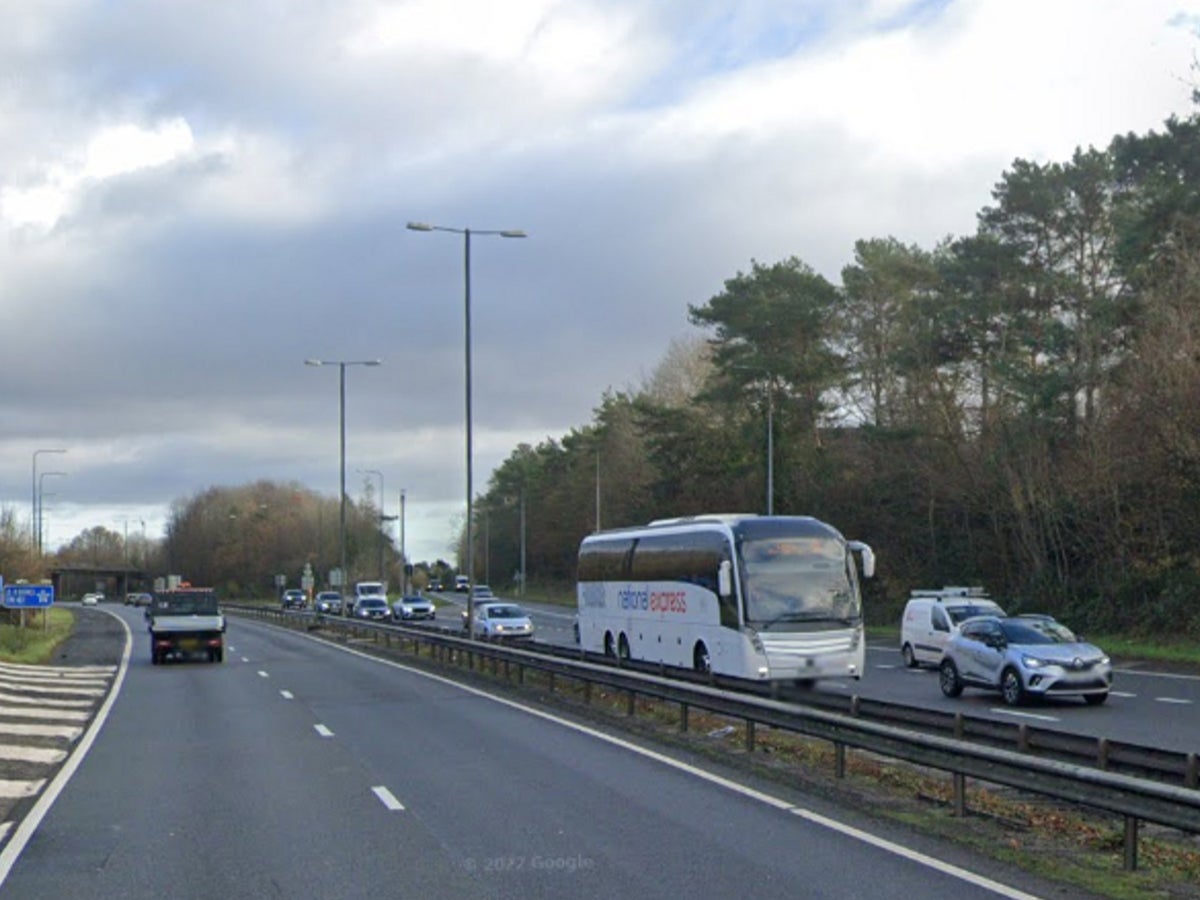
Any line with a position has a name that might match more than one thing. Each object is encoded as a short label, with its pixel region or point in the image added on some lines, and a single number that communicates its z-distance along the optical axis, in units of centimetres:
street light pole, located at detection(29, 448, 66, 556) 8300
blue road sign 5184
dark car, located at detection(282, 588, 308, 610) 9312
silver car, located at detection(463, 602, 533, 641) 5122
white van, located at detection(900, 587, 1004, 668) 3422
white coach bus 2611
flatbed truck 4194
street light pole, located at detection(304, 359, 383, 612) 5784
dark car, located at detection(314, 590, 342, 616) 7994
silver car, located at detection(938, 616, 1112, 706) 2481
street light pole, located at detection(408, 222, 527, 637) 3725
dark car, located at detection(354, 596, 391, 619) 7511
